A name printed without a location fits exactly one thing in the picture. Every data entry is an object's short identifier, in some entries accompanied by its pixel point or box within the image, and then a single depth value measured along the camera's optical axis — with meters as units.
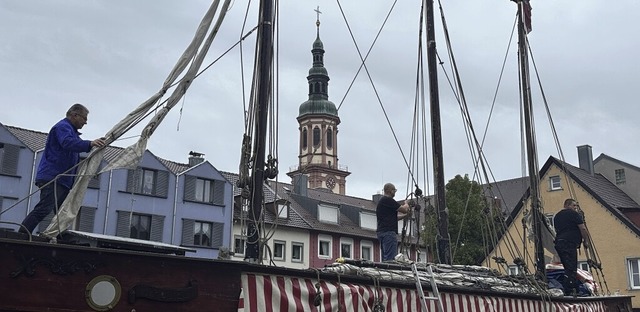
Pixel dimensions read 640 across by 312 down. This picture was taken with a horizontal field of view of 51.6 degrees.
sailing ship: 4.81
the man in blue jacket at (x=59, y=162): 5.63
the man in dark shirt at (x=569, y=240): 10.56
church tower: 83.50
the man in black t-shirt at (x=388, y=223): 9.77
